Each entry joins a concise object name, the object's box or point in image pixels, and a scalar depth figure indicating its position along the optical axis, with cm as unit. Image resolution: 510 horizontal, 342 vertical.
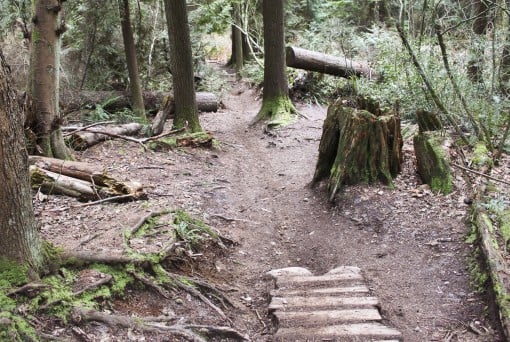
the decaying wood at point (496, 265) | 372
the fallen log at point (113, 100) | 1201
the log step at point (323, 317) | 412
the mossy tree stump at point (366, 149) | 695
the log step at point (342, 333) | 391
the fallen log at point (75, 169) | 637
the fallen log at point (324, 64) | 1383
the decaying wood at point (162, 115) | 1029
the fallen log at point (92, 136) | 824
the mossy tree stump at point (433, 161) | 640
